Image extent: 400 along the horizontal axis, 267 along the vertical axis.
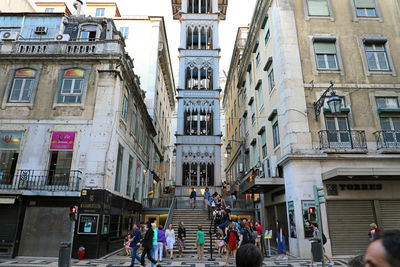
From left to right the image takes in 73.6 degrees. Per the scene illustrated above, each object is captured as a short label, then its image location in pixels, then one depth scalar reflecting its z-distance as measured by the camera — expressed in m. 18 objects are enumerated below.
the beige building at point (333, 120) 13.93
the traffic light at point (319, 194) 8.87
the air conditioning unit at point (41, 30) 18.72
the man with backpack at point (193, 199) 22.06
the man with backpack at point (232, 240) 11.36
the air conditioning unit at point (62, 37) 17.64
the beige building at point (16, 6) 25.30
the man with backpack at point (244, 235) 10.76
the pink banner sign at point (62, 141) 15.27
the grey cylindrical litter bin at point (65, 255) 9.84
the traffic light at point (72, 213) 10.52
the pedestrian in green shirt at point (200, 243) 13.41
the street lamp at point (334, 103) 12.47
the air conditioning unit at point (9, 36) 17.94
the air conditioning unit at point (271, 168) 17.53
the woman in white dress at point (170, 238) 13.87
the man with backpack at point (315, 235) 10.52
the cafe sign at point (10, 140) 15.36
